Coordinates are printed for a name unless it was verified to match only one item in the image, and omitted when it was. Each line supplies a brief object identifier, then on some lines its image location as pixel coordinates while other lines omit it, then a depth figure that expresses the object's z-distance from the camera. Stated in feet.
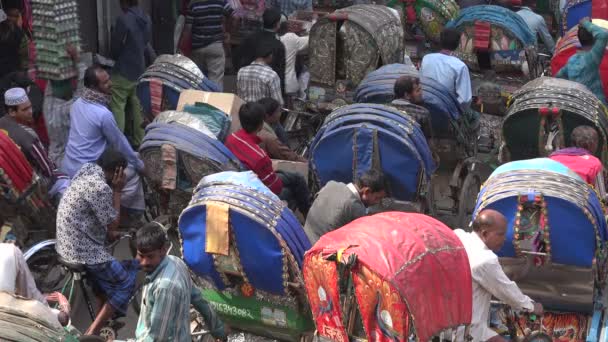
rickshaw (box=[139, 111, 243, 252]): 57.26
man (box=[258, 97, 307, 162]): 64.23
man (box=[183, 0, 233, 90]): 88.02
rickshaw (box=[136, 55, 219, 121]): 69.72
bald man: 42.83
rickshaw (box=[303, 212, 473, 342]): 38.55
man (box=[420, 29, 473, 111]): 71.00
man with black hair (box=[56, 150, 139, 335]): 50.34
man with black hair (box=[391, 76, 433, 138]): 63.16
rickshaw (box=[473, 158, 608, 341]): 47.44
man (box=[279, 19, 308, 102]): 84.17
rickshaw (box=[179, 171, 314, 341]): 45.16
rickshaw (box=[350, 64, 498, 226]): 66.80
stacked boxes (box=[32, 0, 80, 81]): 72.28
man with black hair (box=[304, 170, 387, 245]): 49.57
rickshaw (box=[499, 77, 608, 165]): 60.64
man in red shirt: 60.54
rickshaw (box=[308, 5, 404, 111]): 74.28
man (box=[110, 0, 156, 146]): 77.97
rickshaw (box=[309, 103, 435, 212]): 57.77
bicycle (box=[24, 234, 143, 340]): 51.60
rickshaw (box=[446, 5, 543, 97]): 78.18
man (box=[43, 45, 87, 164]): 68.64
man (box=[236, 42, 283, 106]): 73.72
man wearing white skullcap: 57.21
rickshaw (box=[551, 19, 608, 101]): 78.17
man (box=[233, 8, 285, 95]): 77.20
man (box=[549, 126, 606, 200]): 53.11
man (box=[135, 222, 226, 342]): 40.14
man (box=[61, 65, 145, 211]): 60.23
